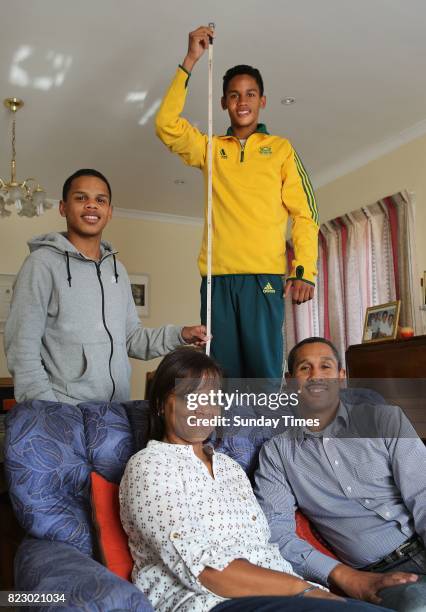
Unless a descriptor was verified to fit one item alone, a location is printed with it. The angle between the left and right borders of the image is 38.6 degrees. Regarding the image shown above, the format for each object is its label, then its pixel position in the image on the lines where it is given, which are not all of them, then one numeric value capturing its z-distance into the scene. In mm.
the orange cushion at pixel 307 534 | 1826
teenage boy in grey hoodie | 1924
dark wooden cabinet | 3447
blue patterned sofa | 1358
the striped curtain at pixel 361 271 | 4480
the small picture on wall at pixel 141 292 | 6484
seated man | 1671
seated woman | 1312
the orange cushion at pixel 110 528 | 1478
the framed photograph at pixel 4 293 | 5906
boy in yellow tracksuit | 2486
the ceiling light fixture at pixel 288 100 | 4156
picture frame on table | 4273
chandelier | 4141
